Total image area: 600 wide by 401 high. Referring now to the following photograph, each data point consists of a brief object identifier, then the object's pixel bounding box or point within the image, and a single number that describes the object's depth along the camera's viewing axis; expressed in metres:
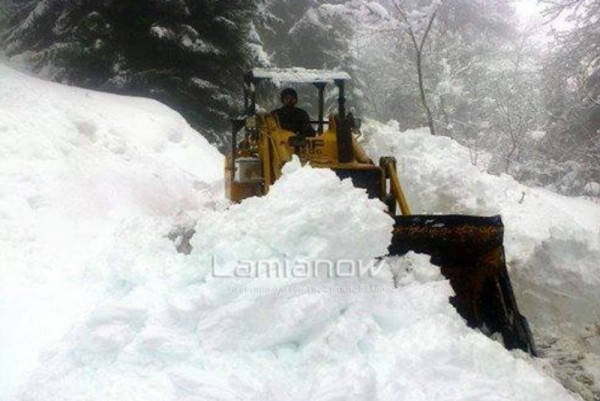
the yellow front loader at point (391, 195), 4.92
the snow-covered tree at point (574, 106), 13.81
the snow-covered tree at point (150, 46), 10.74
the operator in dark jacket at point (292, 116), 7.22
